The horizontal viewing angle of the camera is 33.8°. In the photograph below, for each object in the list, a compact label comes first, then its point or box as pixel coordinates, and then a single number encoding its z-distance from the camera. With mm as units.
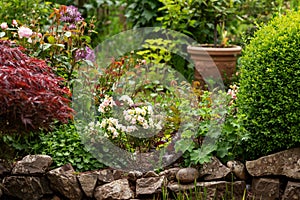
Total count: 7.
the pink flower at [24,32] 3850
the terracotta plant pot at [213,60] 5137
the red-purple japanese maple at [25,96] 2771
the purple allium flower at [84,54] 4203
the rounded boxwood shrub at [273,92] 3369
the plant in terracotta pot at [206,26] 5180
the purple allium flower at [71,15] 4426
